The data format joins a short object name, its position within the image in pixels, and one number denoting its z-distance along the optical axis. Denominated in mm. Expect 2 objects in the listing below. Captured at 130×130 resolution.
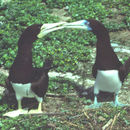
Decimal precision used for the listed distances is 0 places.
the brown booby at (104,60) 5484
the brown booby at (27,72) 5355
